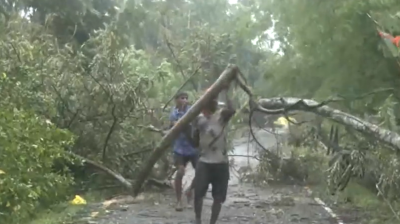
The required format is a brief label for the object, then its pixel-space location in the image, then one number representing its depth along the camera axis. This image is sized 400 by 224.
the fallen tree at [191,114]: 9.04
